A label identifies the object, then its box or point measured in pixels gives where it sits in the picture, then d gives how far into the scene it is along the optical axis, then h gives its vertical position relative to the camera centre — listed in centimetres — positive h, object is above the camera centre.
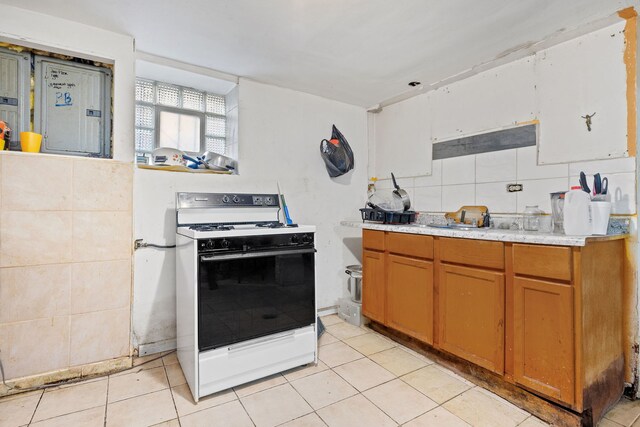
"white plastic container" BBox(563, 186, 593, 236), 160 +1
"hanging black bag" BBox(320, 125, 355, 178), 300 +61
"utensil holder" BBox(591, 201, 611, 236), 163 +0
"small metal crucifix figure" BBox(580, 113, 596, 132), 186 +60
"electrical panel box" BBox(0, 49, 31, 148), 191 +79
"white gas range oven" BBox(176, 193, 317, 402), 171 -55
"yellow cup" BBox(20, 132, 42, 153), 183 +44
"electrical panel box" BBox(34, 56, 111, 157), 201 +74
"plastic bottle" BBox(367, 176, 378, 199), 339 +31
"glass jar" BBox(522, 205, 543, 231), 205 -2
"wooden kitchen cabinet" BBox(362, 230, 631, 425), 144 -56
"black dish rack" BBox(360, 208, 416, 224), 257 -1
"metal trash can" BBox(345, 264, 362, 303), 291 -69
